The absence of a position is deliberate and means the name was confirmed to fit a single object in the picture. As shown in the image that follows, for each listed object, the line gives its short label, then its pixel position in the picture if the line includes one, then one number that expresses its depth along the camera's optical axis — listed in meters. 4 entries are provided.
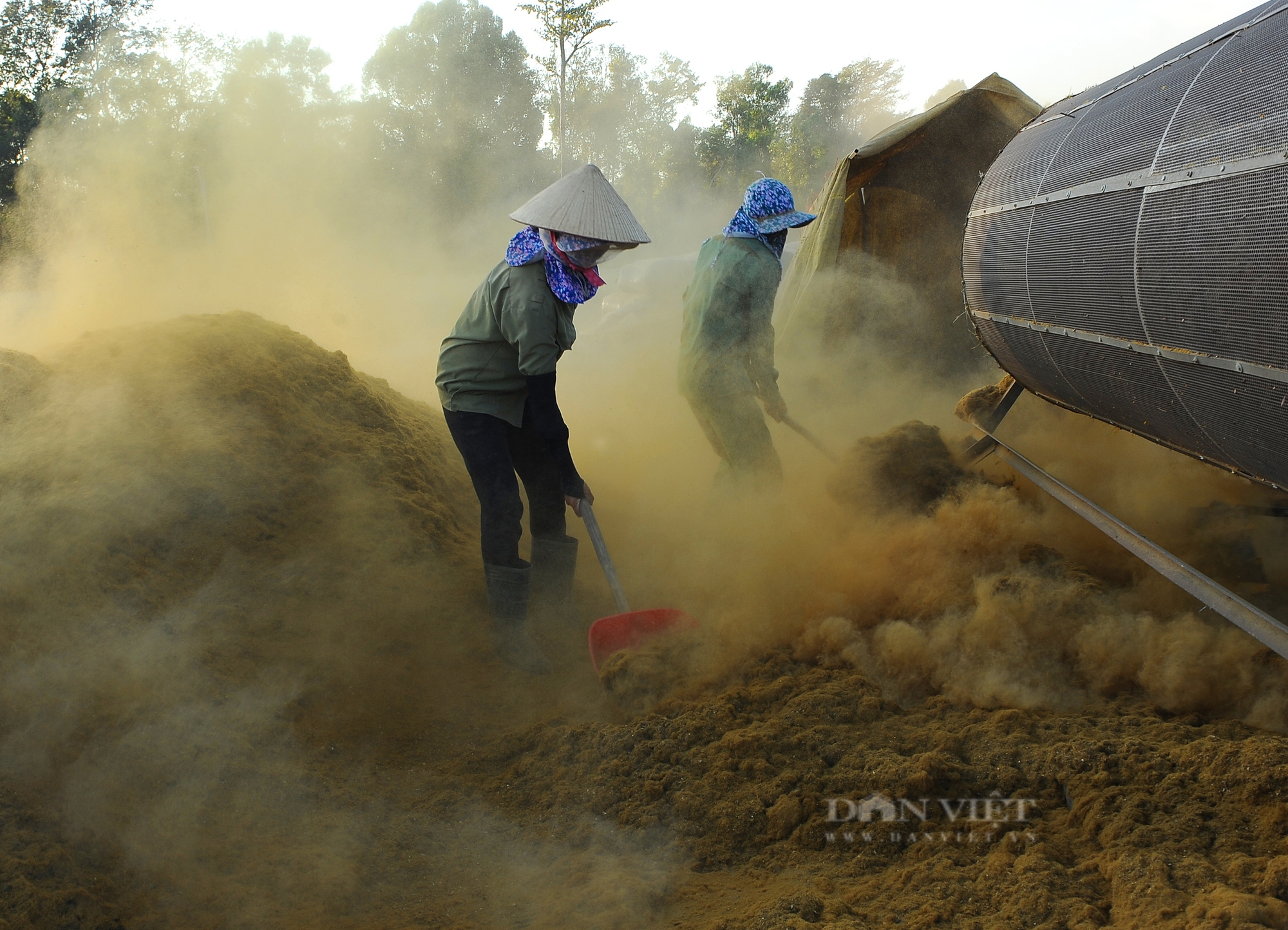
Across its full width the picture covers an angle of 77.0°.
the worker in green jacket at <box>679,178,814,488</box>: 4.03
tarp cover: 5.93
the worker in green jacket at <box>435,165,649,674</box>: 3.03
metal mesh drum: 2.01
